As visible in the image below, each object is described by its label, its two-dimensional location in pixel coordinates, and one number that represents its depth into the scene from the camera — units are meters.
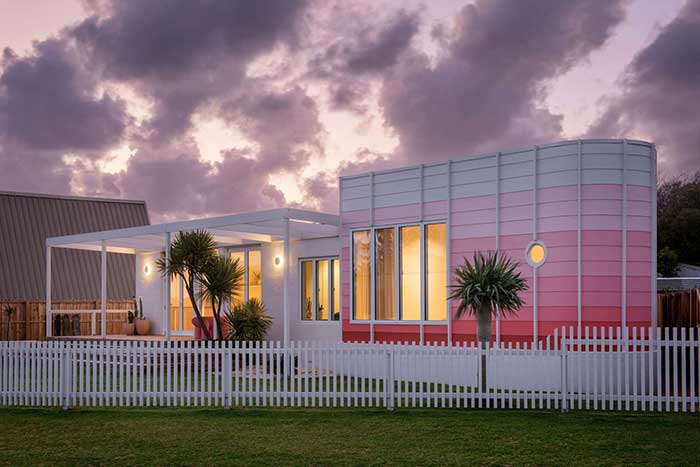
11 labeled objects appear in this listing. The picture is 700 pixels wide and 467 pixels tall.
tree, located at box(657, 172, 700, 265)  38.69
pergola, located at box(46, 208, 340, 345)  14.98
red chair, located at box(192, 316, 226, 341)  18.89
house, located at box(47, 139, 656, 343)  12.41
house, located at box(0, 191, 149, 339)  28.58
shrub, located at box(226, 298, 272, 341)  16.44
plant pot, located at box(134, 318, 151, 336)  22.67
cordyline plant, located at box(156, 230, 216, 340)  16.58
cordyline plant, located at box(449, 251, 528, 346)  10.92
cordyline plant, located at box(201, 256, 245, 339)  16.59
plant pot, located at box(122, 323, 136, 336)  22.62
